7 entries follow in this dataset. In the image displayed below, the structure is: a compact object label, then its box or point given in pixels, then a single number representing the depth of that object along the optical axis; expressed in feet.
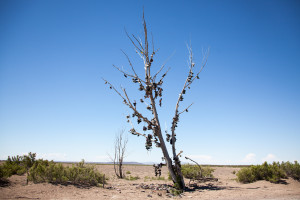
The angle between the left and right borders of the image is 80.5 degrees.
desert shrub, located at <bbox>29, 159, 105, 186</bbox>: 32.78
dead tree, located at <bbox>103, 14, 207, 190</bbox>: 35.29
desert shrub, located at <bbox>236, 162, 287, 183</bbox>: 40.98
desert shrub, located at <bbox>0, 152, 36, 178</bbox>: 39.32
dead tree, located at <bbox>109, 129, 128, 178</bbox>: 69.41
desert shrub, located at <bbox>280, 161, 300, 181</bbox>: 40.45
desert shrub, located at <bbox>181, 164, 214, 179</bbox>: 47.80
